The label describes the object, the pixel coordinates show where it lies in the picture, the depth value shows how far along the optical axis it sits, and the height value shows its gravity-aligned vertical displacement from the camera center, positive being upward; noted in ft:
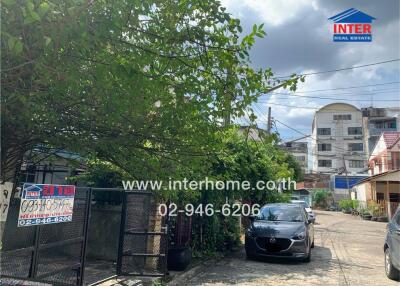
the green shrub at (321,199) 173.68 +4.77
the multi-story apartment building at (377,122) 191.62 +46.16
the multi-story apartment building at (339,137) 211.20 +41.00
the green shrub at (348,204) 132.42 +2.39
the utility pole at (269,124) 82.58 +18.38
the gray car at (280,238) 31.32 -2.55
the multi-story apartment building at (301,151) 254.47 +38.19
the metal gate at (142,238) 23.00 -2.31
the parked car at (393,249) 25.54 -2.52
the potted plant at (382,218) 104.63 -1.75
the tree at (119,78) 8.38 +3.28
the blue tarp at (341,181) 181.88 +14.12
